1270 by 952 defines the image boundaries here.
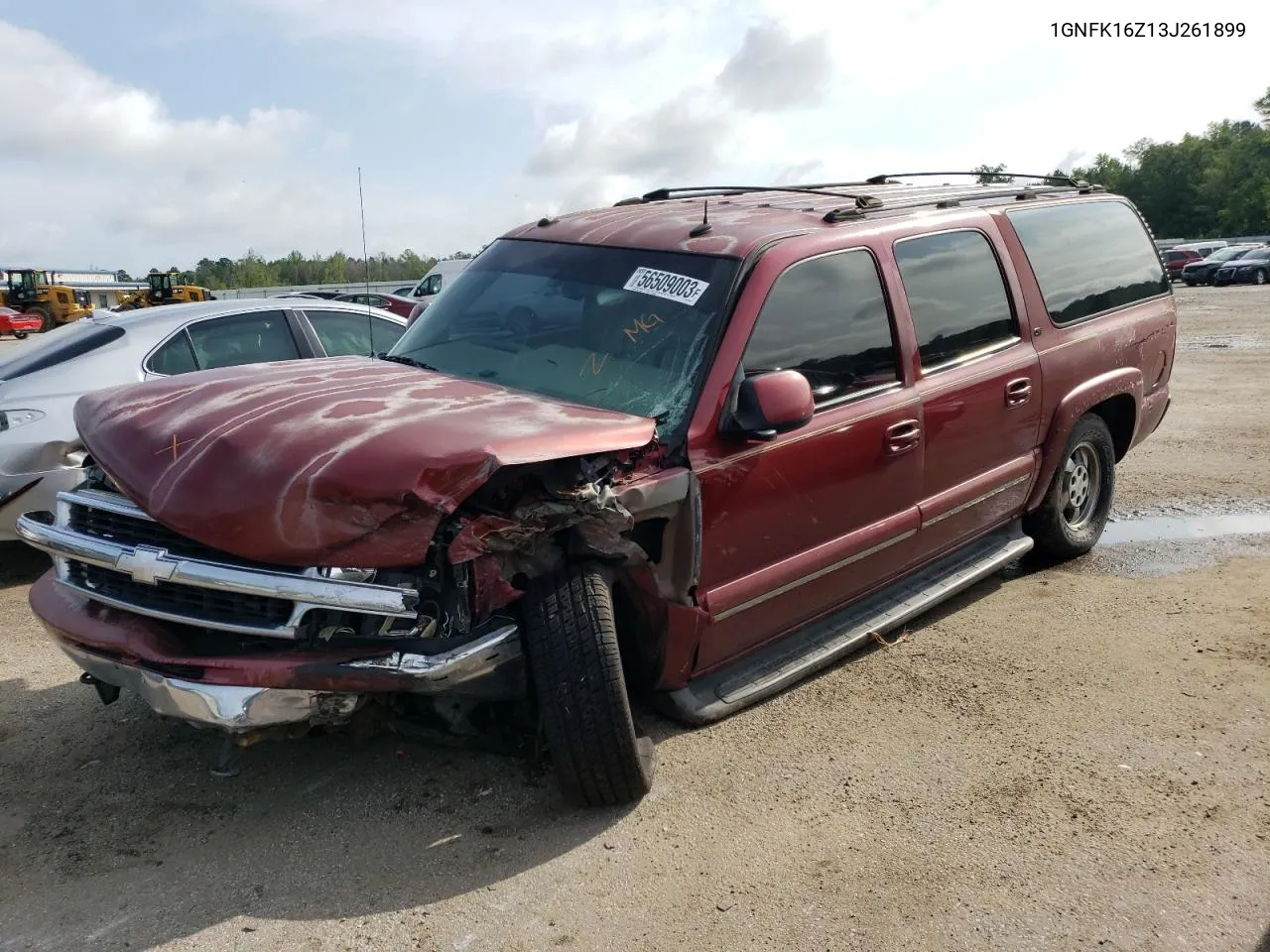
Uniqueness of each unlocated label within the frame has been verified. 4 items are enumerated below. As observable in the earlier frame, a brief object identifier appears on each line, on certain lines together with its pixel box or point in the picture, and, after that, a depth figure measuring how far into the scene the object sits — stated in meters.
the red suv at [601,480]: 2.89
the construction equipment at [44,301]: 37.34
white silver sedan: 5.57
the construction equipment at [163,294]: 34.16
